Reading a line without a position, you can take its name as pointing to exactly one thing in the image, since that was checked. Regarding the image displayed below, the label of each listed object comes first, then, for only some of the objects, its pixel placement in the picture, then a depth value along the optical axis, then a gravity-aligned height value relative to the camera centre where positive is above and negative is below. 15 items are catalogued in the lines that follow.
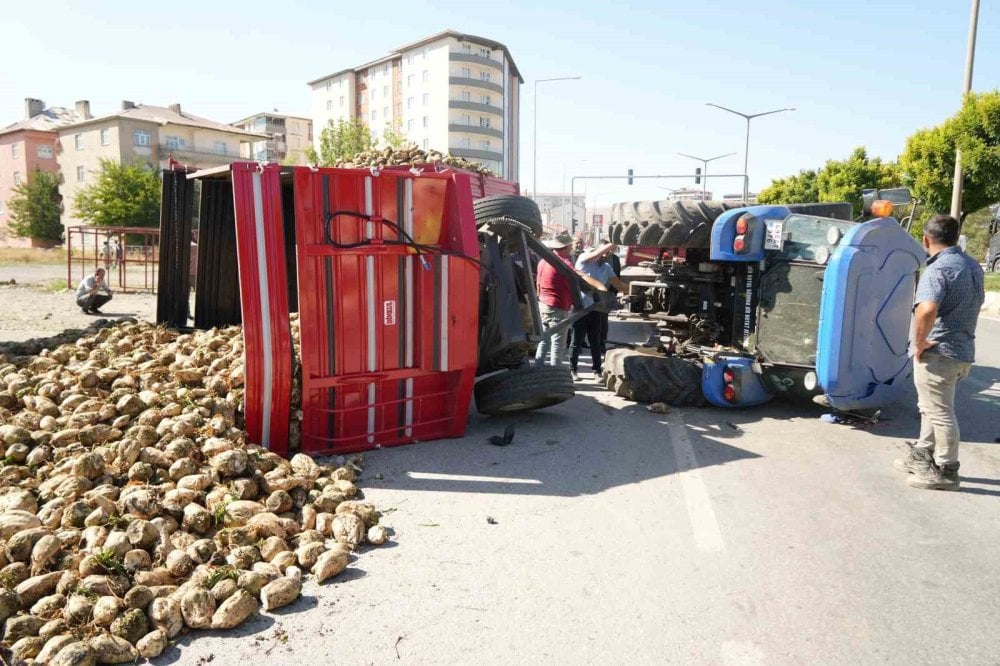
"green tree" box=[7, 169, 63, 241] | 58.81 +2.46
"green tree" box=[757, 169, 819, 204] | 40.16 +3.65
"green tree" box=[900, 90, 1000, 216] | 19.45 +2.88
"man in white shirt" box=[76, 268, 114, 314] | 14.59 -1.06
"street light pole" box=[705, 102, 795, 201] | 42.38 +6.12
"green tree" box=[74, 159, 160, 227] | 47.59 +2.88
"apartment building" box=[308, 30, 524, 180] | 75.00 +16.41
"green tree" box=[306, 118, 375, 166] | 46.72 +6.80
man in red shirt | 8.20 -0.57
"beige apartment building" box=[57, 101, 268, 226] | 60.81 +8.82
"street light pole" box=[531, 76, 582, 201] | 43.90 +5.29
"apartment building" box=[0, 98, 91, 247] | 66.38 +8.43
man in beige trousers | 5.04 -0.56
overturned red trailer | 5.14 -0.42
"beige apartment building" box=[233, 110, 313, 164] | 91.62 +14.68
